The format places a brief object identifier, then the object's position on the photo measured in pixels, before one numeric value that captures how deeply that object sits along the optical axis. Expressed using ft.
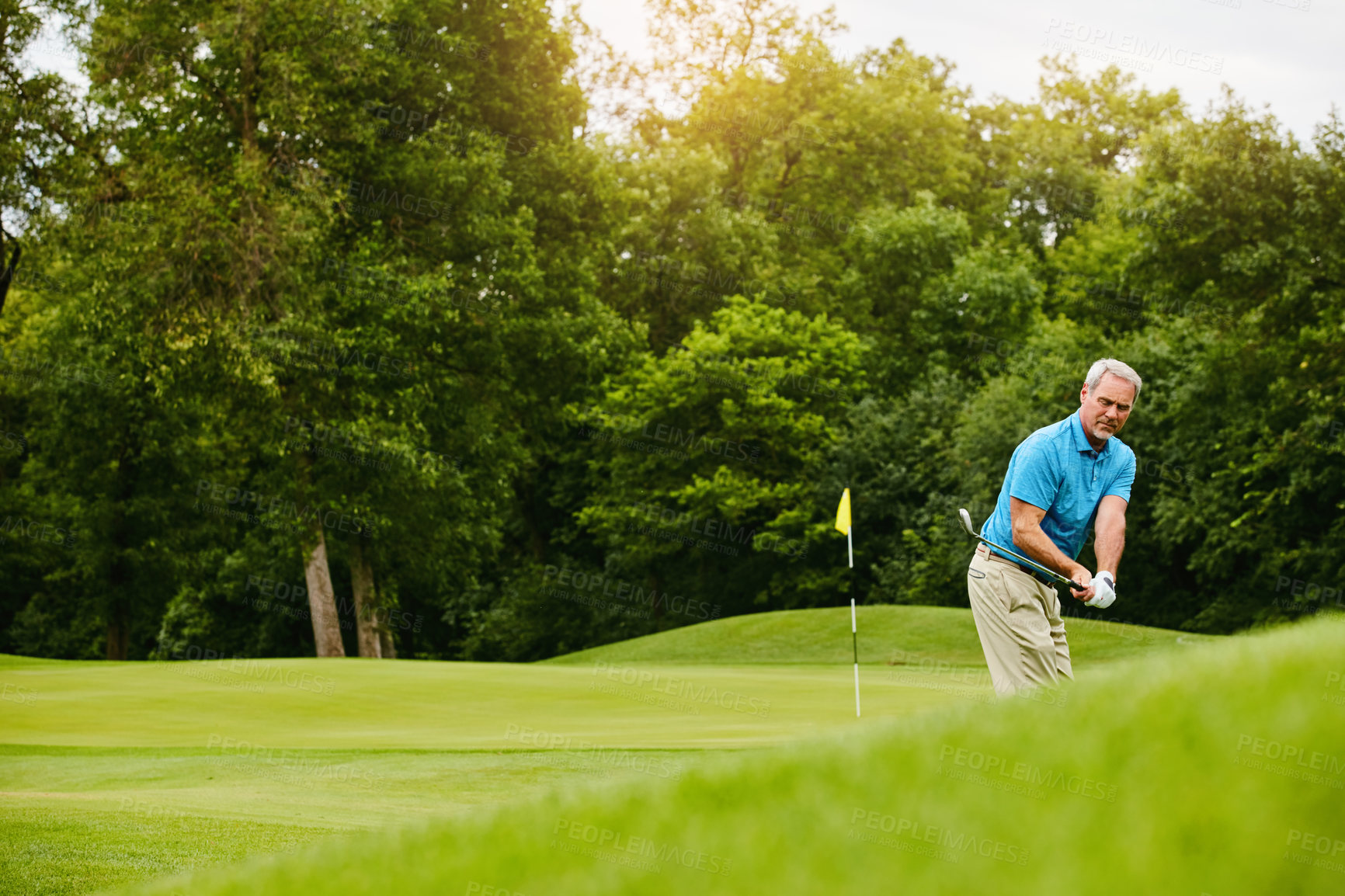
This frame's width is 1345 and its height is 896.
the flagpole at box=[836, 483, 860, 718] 55.08
